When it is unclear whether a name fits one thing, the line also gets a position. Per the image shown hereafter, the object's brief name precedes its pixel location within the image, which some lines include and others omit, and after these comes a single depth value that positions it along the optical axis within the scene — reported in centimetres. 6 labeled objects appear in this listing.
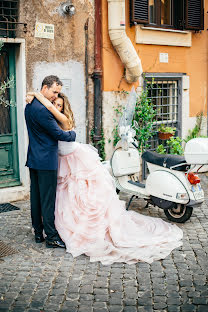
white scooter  607
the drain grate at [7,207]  713
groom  513
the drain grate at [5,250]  528
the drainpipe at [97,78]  815
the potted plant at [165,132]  946
